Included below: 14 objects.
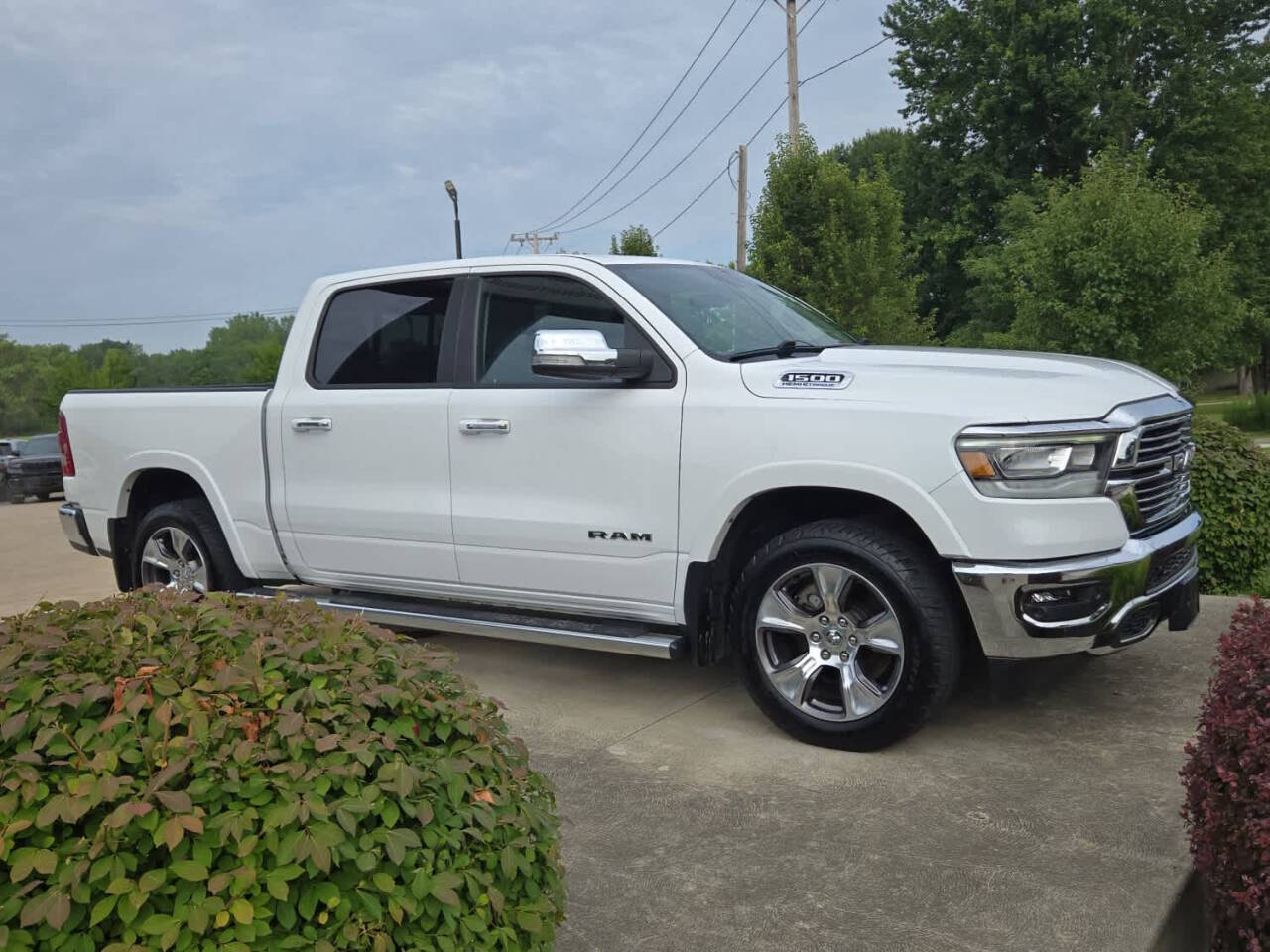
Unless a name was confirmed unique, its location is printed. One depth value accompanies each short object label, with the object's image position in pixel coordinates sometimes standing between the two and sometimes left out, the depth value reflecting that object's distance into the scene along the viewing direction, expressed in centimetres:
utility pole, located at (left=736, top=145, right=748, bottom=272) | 2931
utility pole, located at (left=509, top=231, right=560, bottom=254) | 6042
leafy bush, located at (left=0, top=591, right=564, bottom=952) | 180
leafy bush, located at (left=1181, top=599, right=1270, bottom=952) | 251
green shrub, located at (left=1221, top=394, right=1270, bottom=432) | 3066
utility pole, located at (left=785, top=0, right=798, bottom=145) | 2309
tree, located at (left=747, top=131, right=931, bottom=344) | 1449
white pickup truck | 397
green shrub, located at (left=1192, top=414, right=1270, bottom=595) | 657
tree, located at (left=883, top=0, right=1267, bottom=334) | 3322
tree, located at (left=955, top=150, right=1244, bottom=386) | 1400
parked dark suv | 2600
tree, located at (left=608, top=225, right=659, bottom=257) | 2533
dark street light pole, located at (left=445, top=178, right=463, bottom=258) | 3366
